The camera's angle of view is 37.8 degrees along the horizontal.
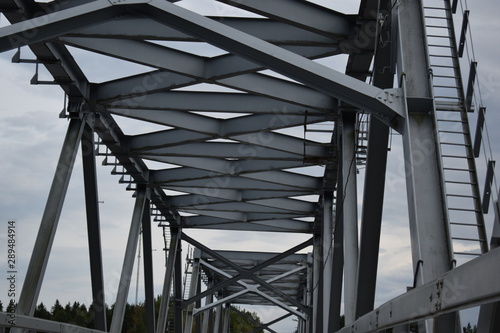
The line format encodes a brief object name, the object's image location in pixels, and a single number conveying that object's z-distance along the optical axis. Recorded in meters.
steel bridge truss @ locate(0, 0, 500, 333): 8.93
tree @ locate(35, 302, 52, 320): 83.54
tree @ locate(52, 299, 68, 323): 83.62
